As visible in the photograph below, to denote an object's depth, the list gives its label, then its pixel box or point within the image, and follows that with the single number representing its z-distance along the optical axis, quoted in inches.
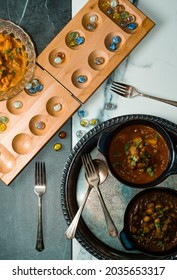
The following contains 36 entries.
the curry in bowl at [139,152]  74.9
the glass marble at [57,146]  82.1
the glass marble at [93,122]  81.8
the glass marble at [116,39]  79.7
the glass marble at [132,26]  79.8
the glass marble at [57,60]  80.1
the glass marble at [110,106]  82.1
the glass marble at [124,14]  80.8
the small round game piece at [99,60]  80.0
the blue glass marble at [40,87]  80.3
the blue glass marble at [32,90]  80.2
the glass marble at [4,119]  80.2
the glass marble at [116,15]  81.4
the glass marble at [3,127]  80.0
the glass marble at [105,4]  82.0
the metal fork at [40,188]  80.4
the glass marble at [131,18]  80.4
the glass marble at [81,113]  81.9
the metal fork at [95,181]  75.9
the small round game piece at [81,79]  79.9
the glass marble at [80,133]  82.1
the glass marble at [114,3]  81.0
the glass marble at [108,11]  81.7
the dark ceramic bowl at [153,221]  74.9
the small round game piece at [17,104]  80.3
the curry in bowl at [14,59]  78.7
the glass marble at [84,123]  81.7
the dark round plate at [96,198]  78.1
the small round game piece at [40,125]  79.7
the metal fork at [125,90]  81.4
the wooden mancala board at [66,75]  79.4
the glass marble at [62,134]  82.0
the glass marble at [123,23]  80.8
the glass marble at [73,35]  80.7
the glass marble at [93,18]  80.8
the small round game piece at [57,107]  80.2
